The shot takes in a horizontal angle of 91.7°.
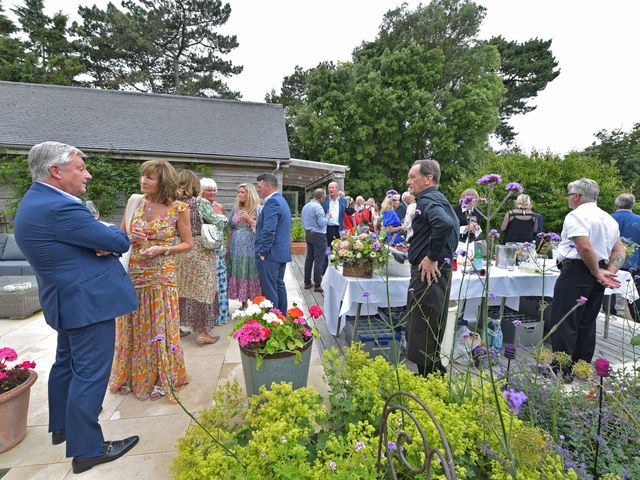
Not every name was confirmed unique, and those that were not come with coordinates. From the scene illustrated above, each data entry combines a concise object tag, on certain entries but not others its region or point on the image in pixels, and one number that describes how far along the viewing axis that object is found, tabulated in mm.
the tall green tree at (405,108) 17969
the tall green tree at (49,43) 21188
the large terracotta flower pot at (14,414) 1932
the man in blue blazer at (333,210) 6789
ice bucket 3454
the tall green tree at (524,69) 24438
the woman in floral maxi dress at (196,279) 3309
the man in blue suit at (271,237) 3414
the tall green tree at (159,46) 22047
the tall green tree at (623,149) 19125
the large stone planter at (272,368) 2191
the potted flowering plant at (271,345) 2186
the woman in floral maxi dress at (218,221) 3529
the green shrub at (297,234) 9836
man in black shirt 2355
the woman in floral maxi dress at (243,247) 3965
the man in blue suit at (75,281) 1594
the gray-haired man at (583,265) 2516
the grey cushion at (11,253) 5996
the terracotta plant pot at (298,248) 9461
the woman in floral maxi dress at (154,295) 2312
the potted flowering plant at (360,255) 2992
